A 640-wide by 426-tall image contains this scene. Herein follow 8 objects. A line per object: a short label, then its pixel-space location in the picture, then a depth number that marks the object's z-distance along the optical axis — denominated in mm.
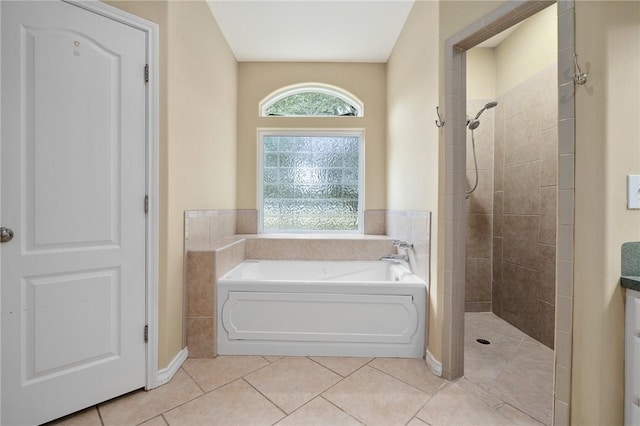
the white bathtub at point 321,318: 1801
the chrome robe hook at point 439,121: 1605
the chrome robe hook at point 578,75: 988
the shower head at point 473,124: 2143
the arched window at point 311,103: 2975
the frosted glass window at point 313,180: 3023
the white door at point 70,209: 1171
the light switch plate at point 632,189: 956
